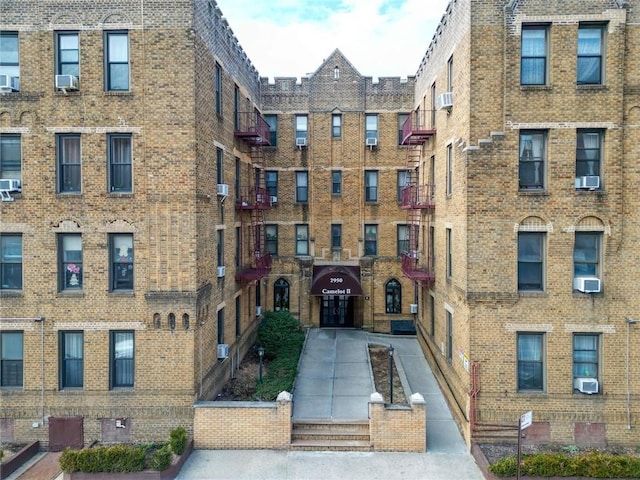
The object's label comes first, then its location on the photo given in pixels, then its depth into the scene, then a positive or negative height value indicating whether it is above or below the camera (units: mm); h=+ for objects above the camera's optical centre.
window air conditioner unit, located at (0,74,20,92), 13469 +4420
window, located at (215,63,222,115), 16438 +5287
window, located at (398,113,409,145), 26219 +6338
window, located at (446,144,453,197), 16328 +2254
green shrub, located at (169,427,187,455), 12672 -5858
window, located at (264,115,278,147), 26578 +6141
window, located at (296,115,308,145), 26641 +6270
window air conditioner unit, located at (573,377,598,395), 13133 -4425
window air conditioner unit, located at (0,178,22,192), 13461 +1399
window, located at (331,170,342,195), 26688 +2932
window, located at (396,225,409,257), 26114 -402
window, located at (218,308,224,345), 17062 -3543
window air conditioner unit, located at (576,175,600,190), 12992 +1436
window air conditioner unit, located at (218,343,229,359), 16266 -4254
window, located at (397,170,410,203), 26177 +2938
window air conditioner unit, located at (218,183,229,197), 16359 +1548
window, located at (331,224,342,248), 26734 -118
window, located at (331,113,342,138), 26531 +6237
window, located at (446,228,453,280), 16656 -811
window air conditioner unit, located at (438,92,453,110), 15616 +4585
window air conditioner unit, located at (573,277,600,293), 13039 -1518
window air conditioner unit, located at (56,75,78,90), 13238 +4401
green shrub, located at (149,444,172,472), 12016 -6056
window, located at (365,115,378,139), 26438 +6223
